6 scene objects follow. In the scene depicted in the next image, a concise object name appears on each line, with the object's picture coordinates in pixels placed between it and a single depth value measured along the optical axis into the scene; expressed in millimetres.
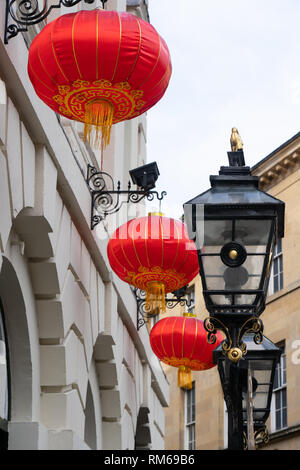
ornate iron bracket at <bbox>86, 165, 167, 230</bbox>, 10336
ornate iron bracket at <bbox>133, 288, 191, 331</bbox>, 13545
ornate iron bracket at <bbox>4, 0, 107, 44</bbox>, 6953
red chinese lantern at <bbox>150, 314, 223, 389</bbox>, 12711
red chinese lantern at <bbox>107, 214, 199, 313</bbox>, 9766
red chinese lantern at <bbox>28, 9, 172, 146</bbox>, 6883
